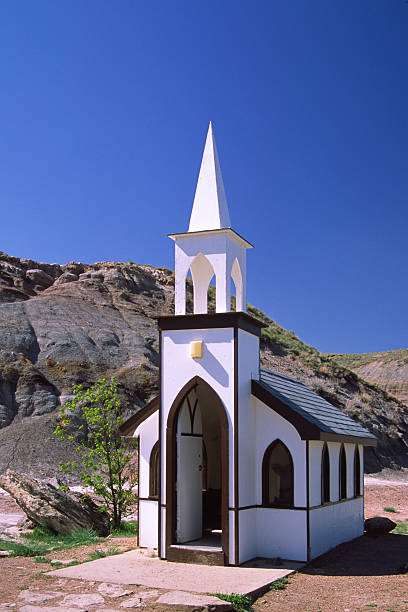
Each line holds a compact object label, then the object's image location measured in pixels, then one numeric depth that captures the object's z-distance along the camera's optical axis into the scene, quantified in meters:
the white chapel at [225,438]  13.55
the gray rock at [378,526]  18.88
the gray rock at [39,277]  52.41
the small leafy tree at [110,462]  18.48
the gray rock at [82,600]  10.07
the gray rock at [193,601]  9.79
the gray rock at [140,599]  9.99
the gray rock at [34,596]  10.38
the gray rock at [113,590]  10.62
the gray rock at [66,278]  53.05
